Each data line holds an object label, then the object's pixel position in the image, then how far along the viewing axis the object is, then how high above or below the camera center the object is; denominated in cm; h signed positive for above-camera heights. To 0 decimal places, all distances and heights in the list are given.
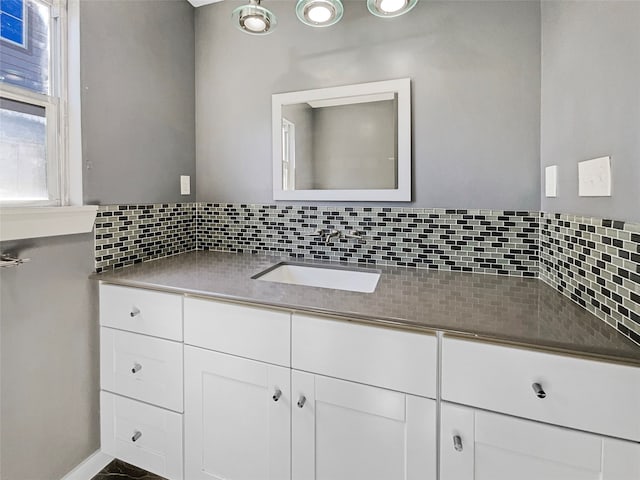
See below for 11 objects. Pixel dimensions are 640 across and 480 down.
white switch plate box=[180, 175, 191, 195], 188 +25
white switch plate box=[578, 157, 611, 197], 86 +14
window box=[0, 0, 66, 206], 116 +48
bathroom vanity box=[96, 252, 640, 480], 78 -47
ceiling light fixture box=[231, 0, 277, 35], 131 +87
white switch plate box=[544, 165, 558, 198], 120 +17
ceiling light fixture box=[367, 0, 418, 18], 121 +85
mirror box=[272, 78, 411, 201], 152 +42
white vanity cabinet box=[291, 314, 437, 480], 91 -54
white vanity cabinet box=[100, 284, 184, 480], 125 -63
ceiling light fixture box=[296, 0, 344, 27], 127 +88
